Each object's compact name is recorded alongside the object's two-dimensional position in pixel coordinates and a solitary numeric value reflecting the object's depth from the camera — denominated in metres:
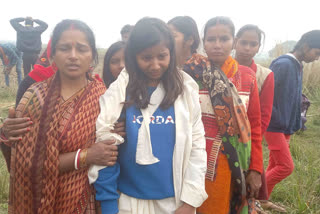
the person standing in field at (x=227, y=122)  1.50
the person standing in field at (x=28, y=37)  5.47
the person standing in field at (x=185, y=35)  1.78
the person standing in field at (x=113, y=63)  2.08
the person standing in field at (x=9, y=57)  8.16
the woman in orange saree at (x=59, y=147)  1.28
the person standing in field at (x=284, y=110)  2.53
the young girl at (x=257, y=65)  1.91
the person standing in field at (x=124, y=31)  2.53
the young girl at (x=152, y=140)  1.25
